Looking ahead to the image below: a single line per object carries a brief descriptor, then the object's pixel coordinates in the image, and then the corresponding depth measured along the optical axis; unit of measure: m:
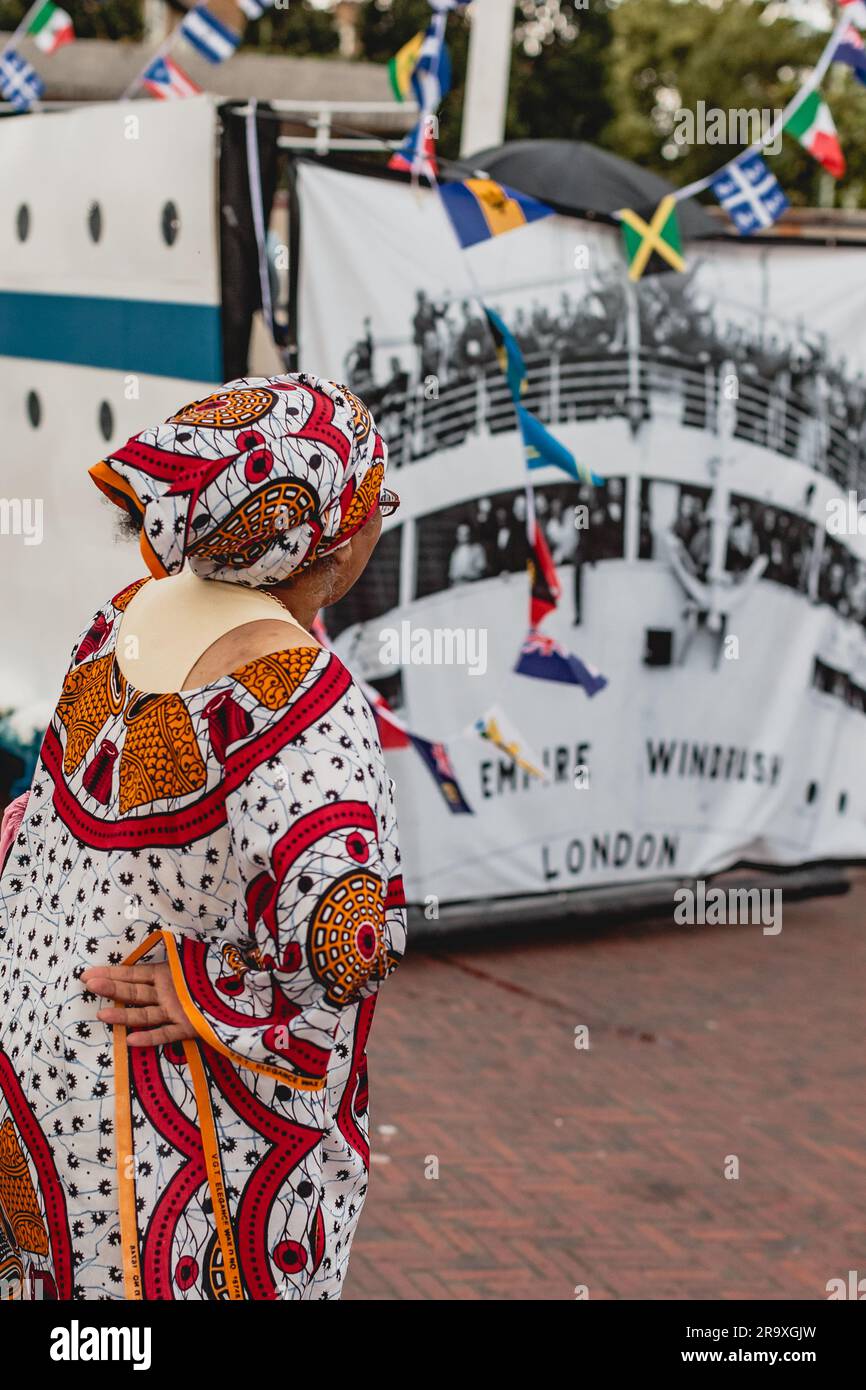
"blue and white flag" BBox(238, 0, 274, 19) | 7.95
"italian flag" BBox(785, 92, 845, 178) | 7.10
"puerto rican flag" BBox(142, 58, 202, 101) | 7.94
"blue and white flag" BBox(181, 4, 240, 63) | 7.71
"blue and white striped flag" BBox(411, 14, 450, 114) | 7.34
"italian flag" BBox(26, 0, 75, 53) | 8.52
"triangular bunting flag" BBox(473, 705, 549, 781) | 6.11
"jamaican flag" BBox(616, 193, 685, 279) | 6.75
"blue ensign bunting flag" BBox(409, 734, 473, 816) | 6.14
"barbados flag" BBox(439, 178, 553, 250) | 5.82
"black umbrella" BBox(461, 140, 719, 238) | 7.24
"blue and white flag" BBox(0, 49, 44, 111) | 8.32
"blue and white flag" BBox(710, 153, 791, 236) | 6.74
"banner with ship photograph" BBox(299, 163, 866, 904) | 6.16
